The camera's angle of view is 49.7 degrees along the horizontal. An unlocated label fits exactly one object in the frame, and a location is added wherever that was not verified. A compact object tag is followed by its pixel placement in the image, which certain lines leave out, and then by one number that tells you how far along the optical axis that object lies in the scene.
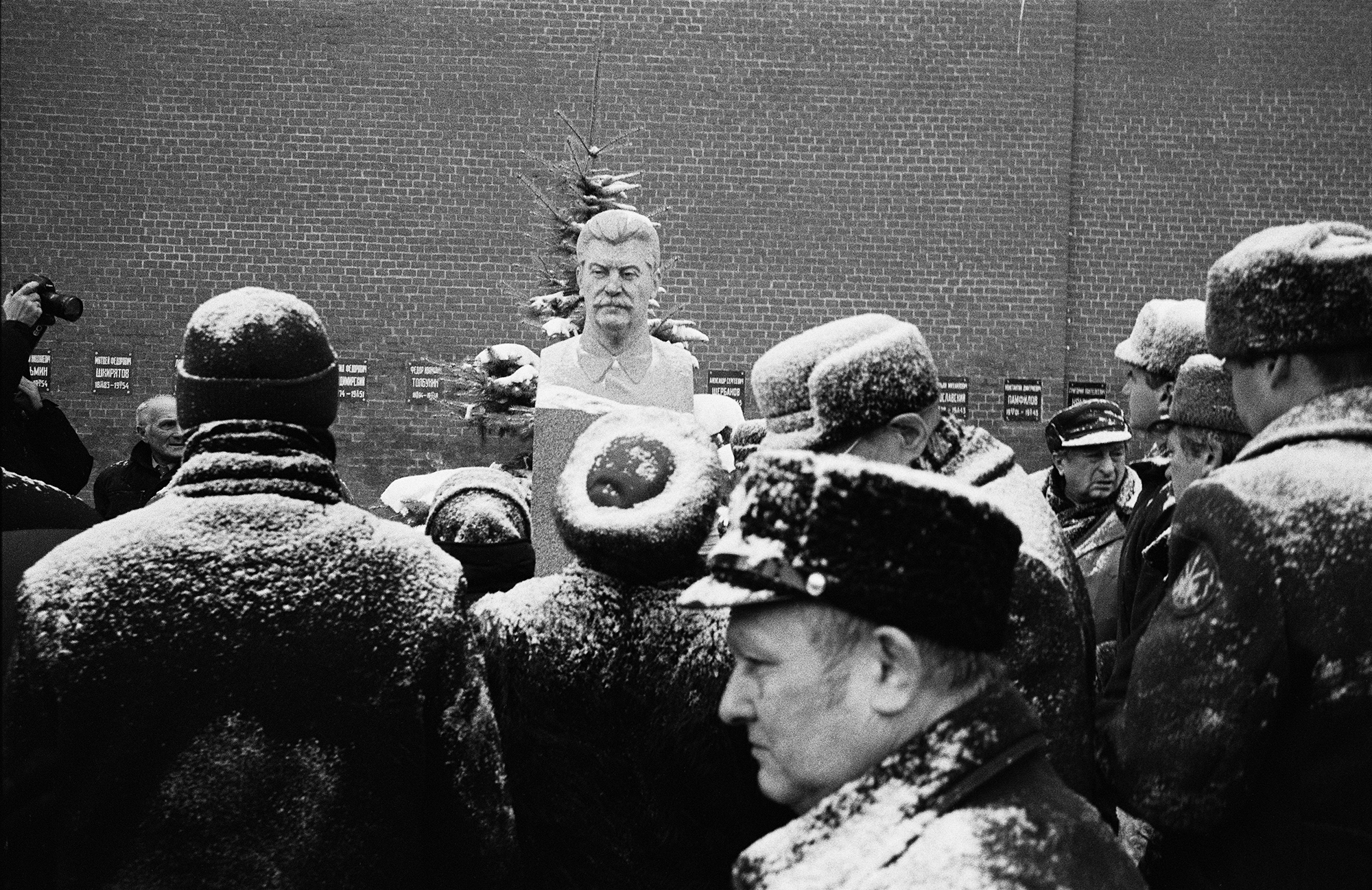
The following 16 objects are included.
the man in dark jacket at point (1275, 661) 2.45
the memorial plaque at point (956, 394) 14.42
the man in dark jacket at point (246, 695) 2.43
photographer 5.54
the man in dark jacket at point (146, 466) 6.98
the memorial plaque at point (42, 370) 14.02
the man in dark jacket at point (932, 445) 2.77
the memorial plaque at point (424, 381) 14.34
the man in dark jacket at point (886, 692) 1.49
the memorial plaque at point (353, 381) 14.26
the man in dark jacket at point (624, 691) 2.79
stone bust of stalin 5.47
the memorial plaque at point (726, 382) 14.37
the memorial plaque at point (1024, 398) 14.55
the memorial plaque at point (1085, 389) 14.61
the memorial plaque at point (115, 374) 14.12
